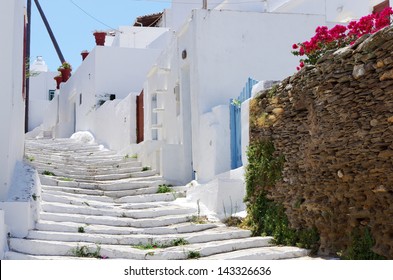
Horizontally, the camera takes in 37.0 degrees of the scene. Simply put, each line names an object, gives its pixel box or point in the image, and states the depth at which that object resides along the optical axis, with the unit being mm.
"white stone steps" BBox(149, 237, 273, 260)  7406
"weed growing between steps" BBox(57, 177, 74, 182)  11869
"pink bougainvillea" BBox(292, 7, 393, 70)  7907
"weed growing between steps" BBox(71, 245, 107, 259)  7371
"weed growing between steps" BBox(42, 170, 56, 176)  12231
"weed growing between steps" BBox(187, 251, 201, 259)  7465
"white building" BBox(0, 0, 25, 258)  8047
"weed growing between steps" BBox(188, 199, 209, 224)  9432
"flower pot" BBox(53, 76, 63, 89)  28403
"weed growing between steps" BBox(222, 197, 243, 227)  9273
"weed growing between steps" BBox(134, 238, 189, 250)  7917
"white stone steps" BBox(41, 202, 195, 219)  9359
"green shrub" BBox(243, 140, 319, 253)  8094
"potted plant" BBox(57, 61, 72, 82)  27920
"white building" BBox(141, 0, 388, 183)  11695
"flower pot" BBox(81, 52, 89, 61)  24891
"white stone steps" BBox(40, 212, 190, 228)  8899
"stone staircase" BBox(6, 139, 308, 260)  7453
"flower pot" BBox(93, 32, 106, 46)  21797
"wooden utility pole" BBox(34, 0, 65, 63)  29938
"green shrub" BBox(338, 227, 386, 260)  6332
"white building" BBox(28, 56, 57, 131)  31062
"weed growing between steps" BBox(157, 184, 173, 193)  11878
